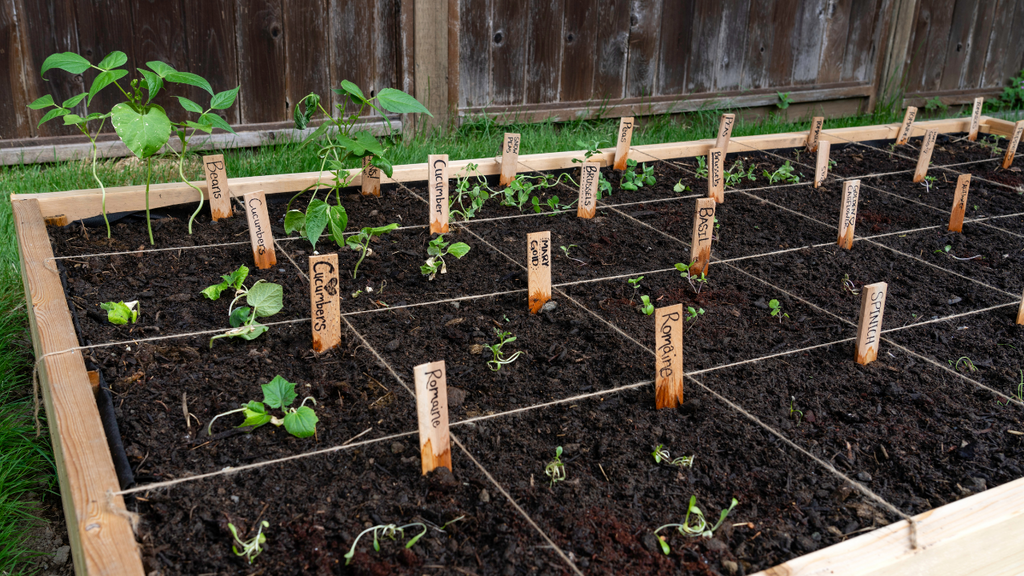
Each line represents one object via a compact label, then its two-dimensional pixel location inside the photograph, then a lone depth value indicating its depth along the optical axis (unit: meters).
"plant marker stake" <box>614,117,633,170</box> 2.74
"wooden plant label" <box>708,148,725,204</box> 2.46
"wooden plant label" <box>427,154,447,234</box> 2.13
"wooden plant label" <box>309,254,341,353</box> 1.47
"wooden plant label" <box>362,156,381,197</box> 2.41
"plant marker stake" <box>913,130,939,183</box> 2.88
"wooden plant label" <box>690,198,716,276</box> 1.92
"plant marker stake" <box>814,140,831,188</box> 2.74
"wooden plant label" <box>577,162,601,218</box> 2.28
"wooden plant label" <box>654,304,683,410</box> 1.35
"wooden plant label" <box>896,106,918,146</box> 3.33
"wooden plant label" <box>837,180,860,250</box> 2.15
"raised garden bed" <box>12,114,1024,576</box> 1.06
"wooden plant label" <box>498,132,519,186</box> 2.52
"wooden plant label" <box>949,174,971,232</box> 2.33
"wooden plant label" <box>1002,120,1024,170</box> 3.13
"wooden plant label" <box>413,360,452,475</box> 1.11
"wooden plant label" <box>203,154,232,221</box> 2.16
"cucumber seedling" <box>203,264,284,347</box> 1.56
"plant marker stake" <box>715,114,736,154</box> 2.82
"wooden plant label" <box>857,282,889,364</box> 1.53
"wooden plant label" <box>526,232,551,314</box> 1.70
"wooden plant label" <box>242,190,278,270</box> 1.84
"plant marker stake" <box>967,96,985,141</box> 3.53
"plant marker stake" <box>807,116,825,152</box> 3.20
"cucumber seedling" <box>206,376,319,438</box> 1.24
